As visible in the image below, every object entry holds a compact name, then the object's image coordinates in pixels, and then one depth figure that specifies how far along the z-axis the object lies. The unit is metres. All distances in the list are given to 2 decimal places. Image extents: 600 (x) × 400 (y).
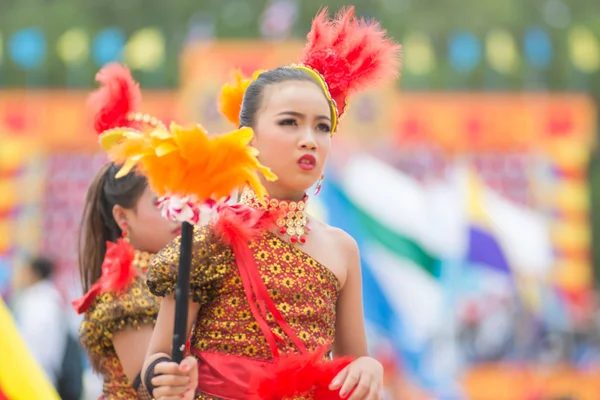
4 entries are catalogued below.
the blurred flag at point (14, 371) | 6.46
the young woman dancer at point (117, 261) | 6.83
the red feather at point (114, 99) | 7.49
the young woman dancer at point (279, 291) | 5.46
